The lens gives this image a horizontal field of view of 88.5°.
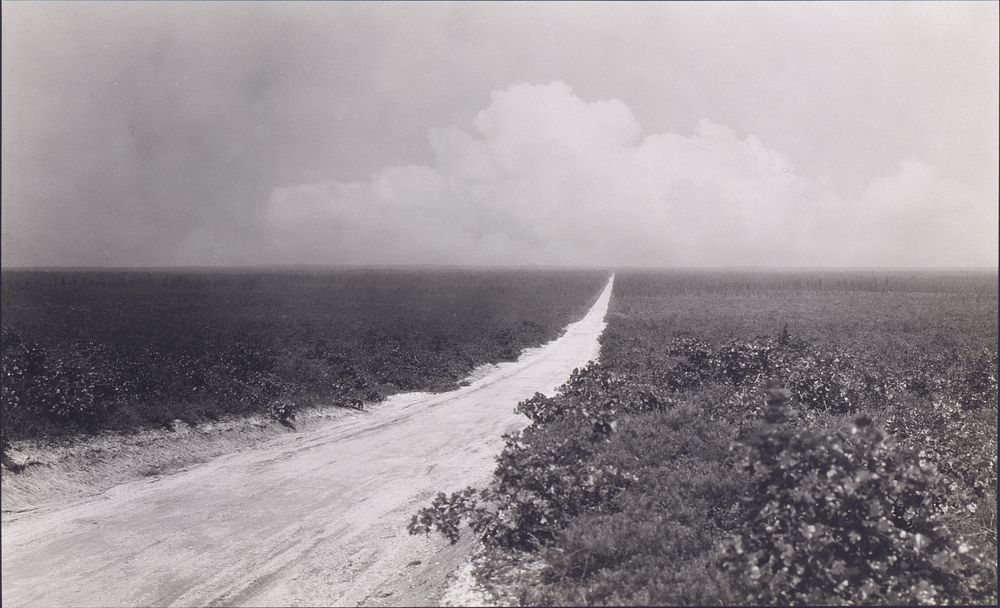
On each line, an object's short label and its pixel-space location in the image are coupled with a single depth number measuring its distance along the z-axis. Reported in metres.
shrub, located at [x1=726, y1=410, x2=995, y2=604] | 4.79
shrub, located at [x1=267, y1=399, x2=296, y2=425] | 12.62
